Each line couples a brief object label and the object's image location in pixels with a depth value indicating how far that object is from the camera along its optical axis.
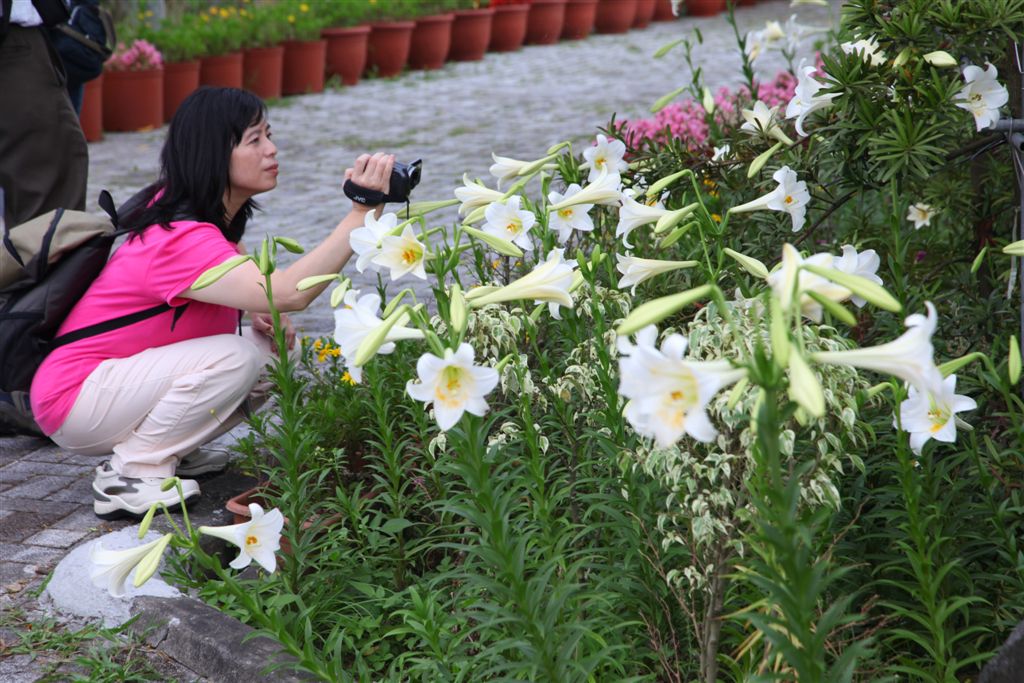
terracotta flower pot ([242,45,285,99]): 11.31
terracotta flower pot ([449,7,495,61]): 13.79
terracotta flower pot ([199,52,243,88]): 10.91
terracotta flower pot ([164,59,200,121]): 10.56
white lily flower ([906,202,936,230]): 3.93
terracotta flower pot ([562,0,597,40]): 15.54
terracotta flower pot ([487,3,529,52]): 14.42
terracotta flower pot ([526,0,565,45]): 14.99
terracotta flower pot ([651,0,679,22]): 17.47
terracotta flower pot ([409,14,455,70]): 13.20
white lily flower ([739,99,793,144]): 3.65
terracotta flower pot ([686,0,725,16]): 17.69
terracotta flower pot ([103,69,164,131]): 10.09
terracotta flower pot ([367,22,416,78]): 12.77
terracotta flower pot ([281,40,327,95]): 11.77
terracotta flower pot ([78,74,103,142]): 9.70
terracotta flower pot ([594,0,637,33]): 15.97
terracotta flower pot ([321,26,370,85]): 12.27
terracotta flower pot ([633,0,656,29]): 16.67
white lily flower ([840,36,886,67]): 3.16
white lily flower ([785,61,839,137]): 3.19
